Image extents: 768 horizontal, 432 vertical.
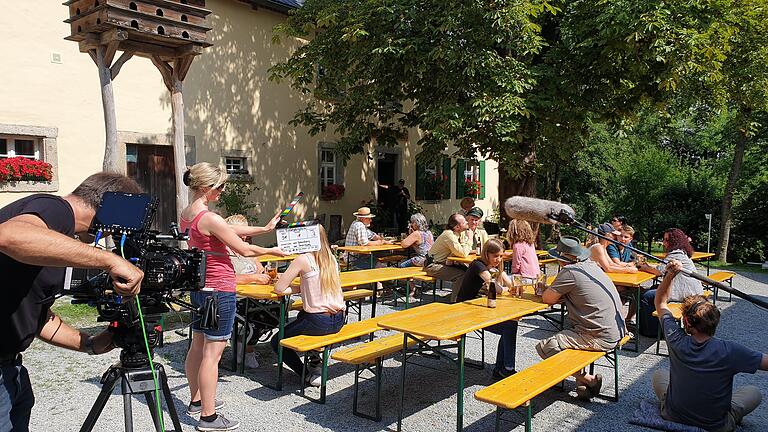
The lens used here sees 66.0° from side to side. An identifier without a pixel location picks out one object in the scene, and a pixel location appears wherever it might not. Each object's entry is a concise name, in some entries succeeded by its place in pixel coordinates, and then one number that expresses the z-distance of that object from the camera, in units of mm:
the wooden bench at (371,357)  4320
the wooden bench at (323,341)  4436
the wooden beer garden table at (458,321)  4062
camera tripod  2430
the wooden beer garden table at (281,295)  5102
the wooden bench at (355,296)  6068
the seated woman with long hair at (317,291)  4801
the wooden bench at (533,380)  3520
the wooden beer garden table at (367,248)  9063
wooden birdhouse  7324
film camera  2299
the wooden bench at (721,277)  8586
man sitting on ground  3836
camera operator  1832
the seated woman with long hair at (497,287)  5297
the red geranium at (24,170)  8906
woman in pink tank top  3959
